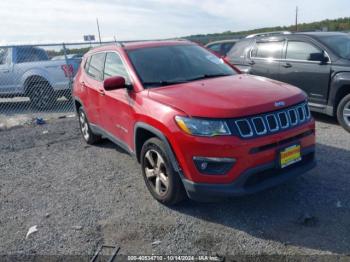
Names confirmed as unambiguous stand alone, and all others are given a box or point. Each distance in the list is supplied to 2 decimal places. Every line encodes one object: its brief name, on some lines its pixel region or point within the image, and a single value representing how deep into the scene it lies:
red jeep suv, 3.06
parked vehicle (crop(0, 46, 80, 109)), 9.66
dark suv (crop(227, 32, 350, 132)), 5.90
